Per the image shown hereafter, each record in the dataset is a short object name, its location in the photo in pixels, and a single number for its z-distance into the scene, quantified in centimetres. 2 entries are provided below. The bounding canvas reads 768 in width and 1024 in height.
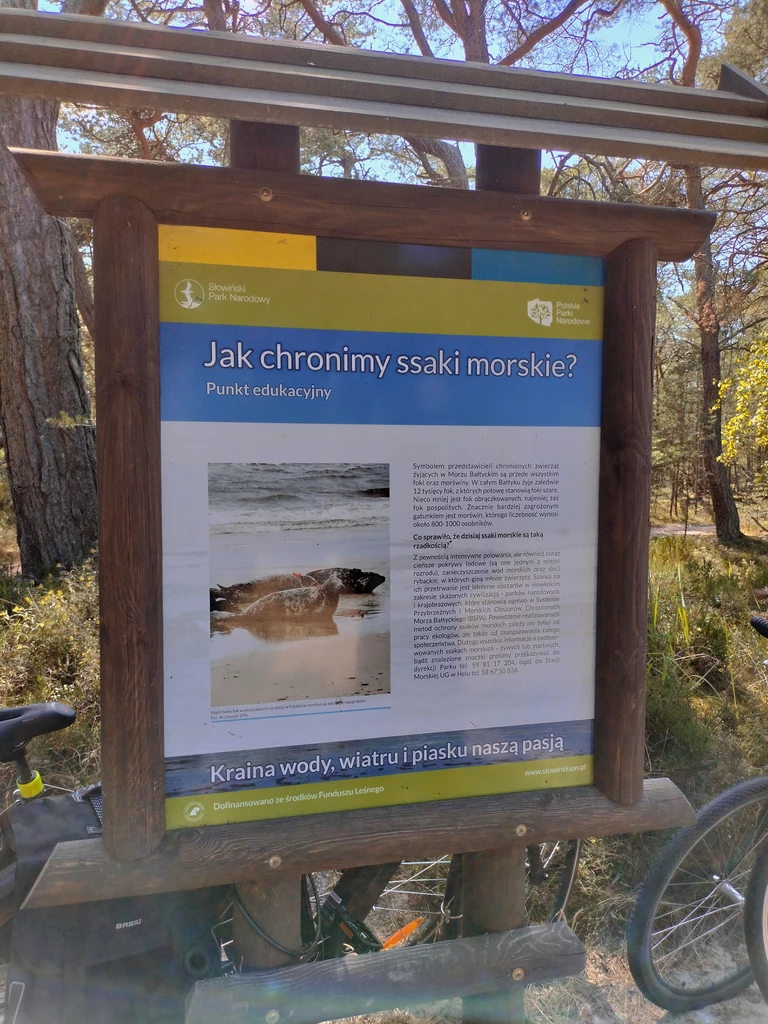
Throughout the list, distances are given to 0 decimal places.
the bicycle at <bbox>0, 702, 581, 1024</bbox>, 172
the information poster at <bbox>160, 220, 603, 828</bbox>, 167
